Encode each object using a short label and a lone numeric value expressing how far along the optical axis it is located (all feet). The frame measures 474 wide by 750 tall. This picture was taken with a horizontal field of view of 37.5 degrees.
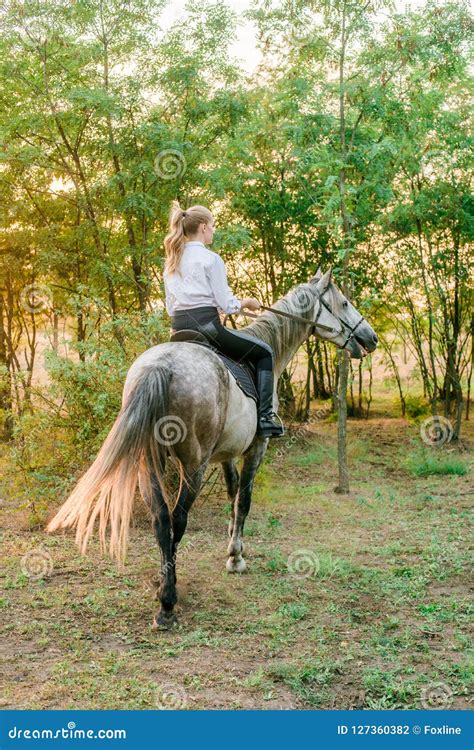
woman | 16.42
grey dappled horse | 14.02
